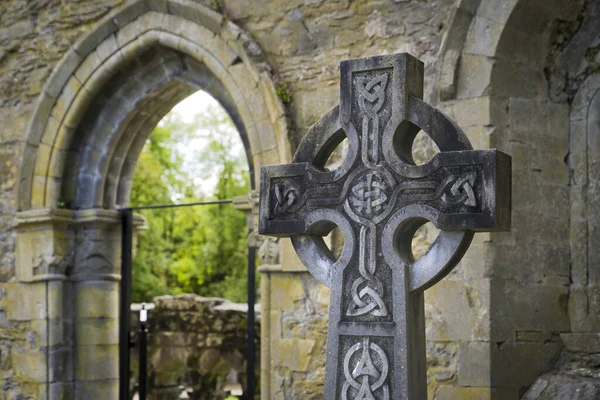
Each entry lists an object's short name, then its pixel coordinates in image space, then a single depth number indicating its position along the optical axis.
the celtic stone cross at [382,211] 3.73
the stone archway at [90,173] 7.53
